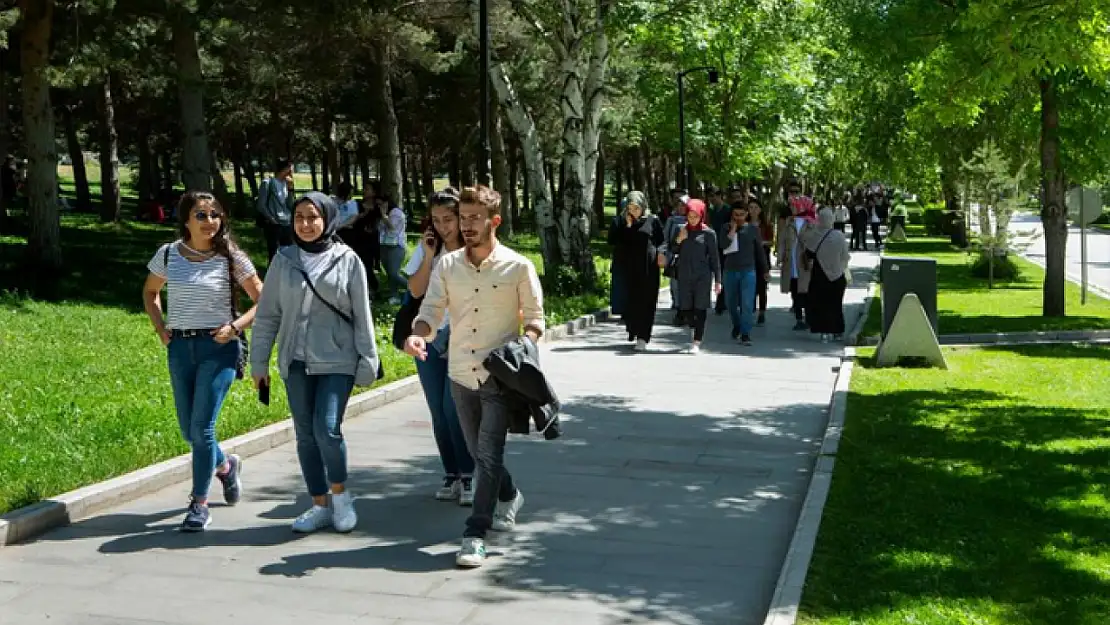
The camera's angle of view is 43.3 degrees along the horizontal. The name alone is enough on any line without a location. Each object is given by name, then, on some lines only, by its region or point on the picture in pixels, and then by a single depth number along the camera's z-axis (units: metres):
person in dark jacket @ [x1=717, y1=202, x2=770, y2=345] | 17.28
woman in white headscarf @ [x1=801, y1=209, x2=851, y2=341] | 16.89
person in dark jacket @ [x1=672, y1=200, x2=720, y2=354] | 16.03
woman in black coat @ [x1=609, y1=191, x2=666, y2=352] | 16.02
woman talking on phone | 7.52
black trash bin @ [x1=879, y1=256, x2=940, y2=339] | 14.66
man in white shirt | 6.57
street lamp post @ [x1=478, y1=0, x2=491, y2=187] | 19.42
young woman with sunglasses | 7.11
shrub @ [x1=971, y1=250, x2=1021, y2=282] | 30.34
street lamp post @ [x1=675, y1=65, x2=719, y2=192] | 39.48
